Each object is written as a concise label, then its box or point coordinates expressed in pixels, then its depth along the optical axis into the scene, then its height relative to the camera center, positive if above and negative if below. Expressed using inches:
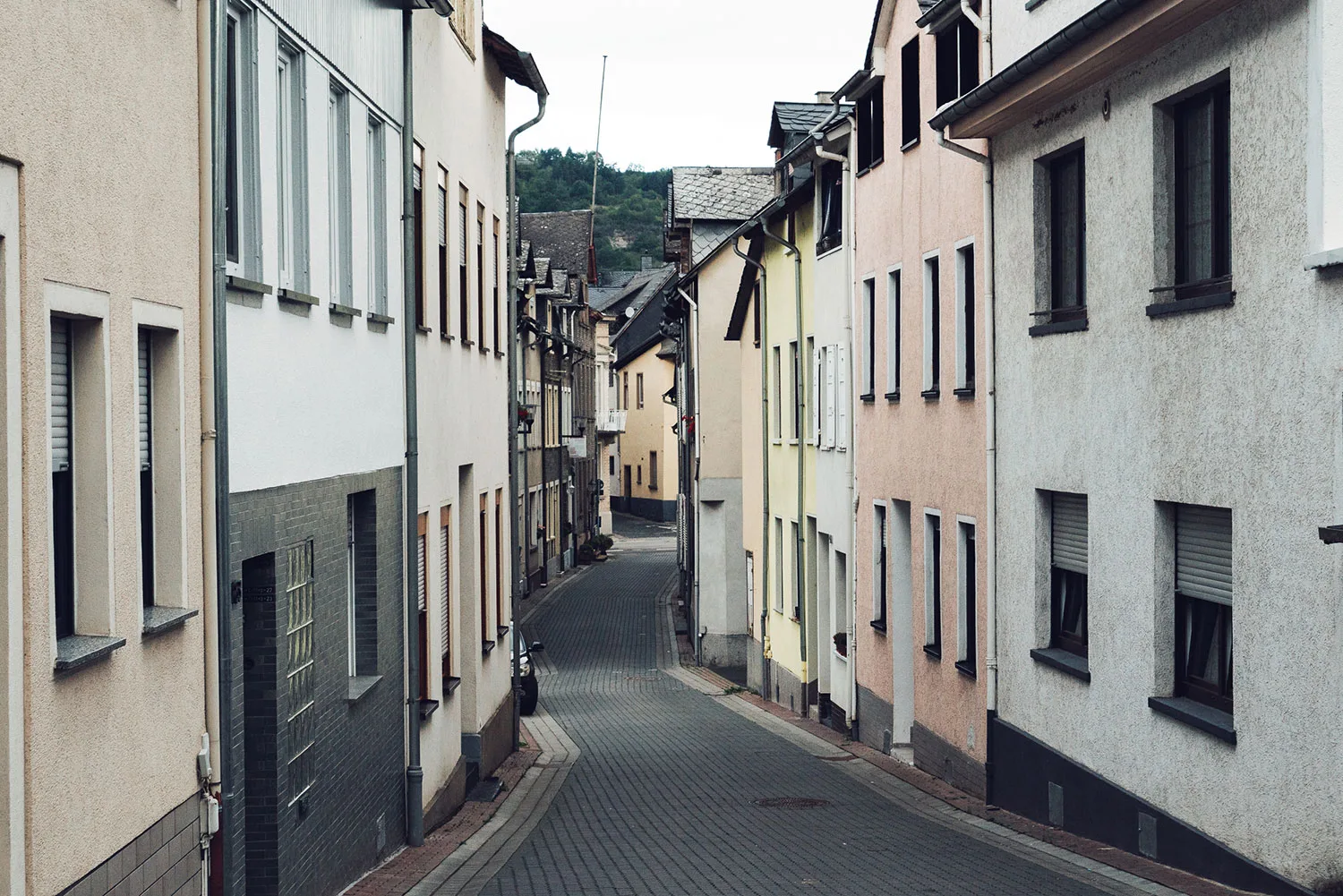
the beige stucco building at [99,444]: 232.4 -2.6
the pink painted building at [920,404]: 660.1 +6.5
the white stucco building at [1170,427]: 364.2 -3.0
